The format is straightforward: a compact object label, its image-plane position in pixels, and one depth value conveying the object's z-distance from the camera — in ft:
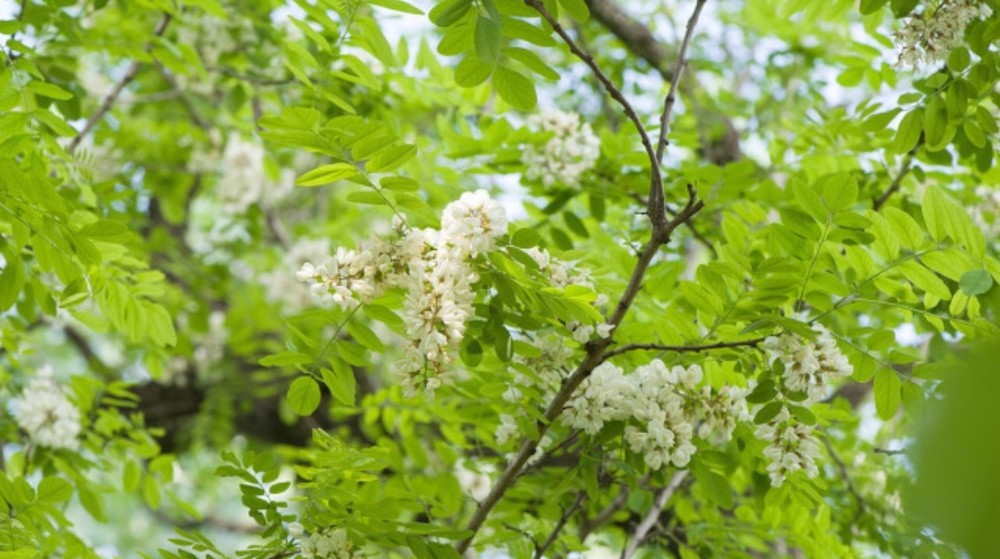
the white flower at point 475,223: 7.10
